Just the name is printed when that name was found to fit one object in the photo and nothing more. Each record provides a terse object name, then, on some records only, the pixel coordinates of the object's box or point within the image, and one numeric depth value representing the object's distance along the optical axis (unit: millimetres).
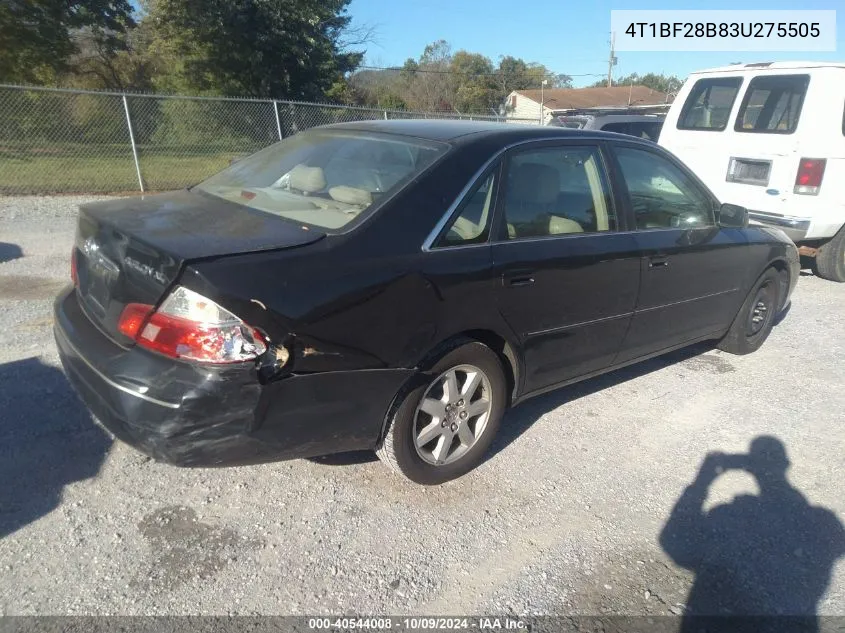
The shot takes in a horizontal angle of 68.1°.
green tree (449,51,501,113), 53625
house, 46622
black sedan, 2244
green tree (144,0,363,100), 19953
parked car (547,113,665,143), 11547
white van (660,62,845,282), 6570
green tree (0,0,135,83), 21750
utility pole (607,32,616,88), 47844
